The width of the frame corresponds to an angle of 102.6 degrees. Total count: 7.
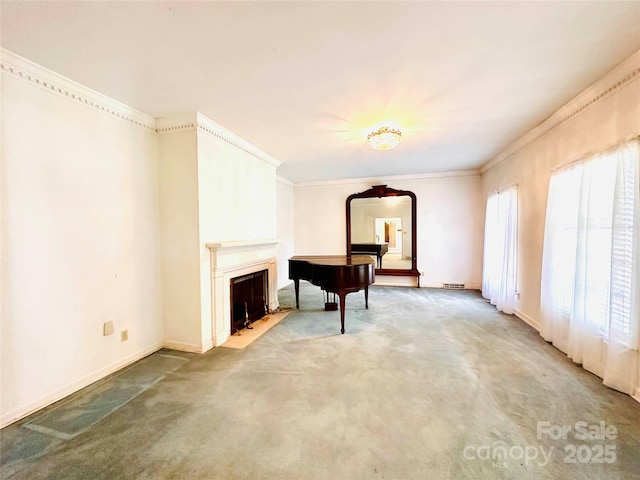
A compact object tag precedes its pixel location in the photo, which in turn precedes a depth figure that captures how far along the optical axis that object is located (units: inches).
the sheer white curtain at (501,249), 147.8
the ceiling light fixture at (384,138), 112.7
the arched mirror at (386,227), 230.1
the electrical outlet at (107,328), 92.2
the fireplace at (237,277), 115.3
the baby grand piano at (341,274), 128.8
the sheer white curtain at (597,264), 75.6
